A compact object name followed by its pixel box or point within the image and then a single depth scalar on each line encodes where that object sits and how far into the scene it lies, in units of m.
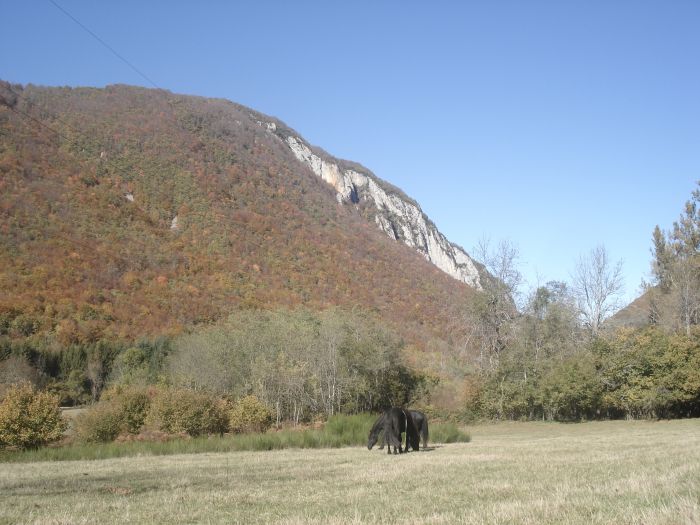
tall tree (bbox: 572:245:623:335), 47.41
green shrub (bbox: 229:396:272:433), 32.62
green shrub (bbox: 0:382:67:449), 24.08
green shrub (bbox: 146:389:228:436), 29.86
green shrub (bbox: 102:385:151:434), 29.98
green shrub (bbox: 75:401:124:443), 27.09
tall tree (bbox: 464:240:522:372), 48.75
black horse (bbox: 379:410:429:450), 20.25
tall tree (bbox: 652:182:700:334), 49.84
